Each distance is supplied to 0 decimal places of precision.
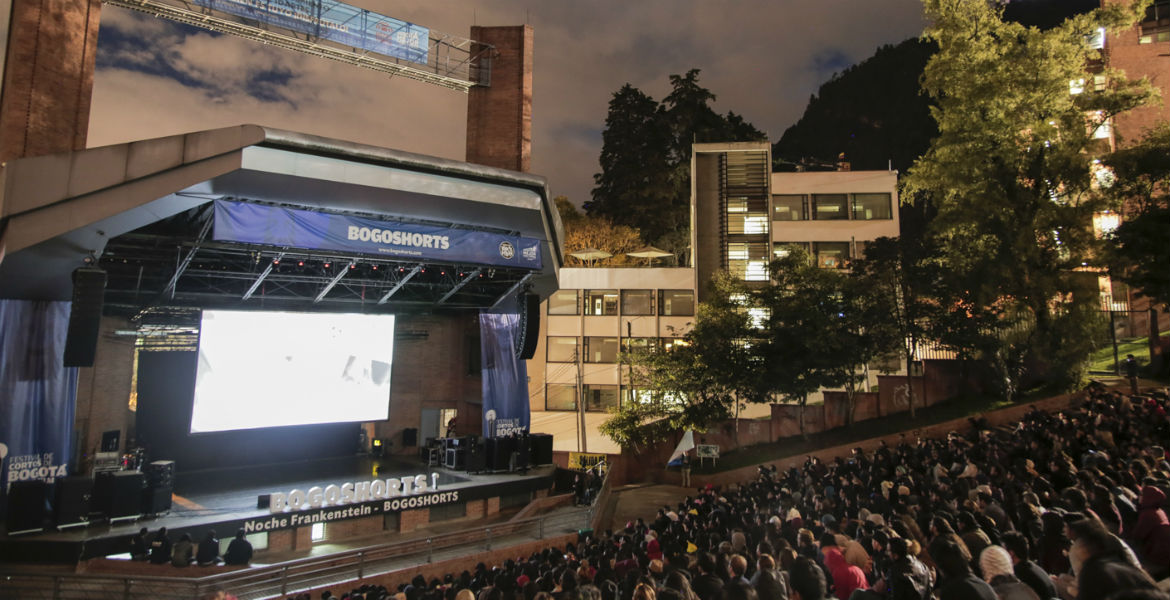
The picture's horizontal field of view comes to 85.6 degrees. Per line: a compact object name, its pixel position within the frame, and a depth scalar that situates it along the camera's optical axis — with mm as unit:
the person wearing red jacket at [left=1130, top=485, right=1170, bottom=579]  5141
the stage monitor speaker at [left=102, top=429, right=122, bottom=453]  17188
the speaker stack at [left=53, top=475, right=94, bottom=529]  12961
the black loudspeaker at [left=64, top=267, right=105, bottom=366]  12367
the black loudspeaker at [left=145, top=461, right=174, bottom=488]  13930
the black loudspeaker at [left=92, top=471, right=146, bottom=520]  13414
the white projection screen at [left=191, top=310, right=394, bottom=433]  16500
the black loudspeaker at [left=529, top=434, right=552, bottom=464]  20969
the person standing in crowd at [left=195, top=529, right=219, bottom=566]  12719
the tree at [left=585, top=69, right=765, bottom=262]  48188
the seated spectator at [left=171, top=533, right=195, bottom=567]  12469
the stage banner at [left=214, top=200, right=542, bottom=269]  13239
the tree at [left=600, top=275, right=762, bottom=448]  23688
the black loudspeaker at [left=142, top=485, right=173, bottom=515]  13836
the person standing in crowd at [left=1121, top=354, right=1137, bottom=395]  18500
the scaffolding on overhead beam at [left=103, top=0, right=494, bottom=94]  18219
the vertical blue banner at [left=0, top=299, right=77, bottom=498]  13297
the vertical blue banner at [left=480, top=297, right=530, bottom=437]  20928
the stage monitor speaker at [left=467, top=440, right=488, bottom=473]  19453
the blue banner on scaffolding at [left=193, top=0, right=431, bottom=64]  19172
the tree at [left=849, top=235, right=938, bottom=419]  22188
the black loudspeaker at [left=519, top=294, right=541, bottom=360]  20109
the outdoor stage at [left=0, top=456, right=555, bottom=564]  12320
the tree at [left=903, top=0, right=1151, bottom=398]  17844
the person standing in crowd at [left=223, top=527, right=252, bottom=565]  13156
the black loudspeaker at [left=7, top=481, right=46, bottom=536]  12480
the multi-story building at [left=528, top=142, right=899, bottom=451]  35531
